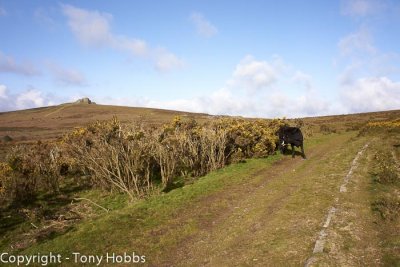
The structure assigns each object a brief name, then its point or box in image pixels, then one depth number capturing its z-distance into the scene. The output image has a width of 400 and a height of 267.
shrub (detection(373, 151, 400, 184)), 14.73
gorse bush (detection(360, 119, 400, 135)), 36.19
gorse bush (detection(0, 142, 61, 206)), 18.33
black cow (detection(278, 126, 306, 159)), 24.81
